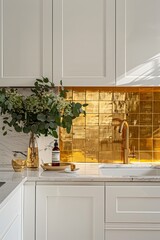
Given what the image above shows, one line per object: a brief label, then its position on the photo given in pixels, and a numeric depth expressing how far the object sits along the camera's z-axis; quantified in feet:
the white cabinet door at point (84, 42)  8.68
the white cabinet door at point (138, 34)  8.65
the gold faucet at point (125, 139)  9.59
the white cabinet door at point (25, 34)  8.75
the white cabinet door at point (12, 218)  6.08
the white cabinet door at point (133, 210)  7.77
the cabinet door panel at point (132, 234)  7.78
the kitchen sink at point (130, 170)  9.27
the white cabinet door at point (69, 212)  7.82
